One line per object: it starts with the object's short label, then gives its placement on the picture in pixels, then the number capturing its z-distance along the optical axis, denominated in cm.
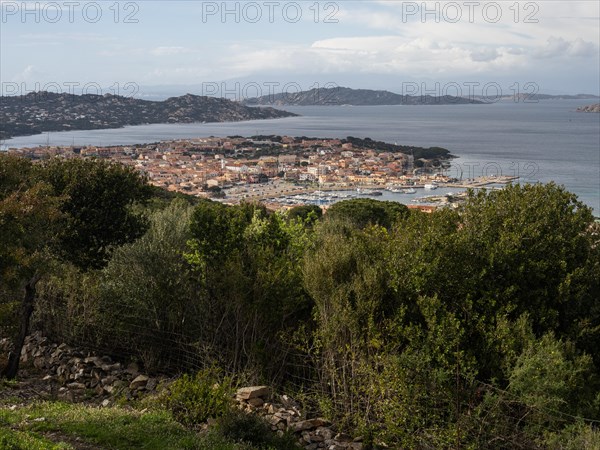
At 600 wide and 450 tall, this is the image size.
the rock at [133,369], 904
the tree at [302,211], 2798
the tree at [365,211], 2133
